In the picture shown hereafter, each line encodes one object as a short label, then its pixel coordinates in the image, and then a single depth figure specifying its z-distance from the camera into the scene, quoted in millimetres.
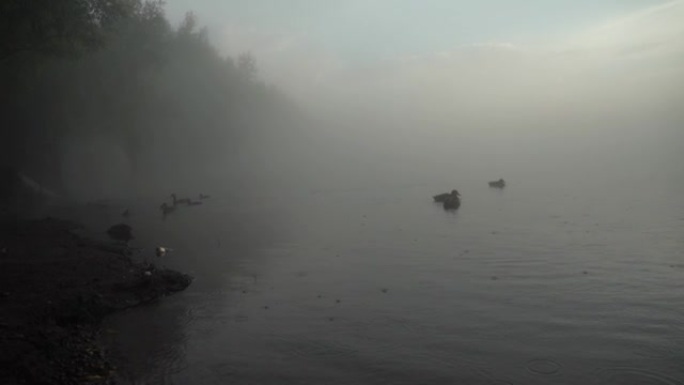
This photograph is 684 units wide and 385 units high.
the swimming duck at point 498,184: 55175
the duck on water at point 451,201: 35781
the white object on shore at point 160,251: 19594
